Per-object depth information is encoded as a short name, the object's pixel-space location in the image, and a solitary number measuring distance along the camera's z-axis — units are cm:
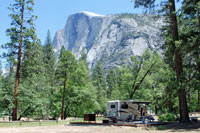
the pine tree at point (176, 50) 1491
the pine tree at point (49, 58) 5353
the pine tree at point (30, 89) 2297
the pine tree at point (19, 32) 2203
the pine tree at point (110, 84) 6481
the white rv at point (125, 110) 2145
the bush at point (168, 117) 2018
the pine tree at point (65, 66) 2859
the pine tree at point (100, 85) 5232
